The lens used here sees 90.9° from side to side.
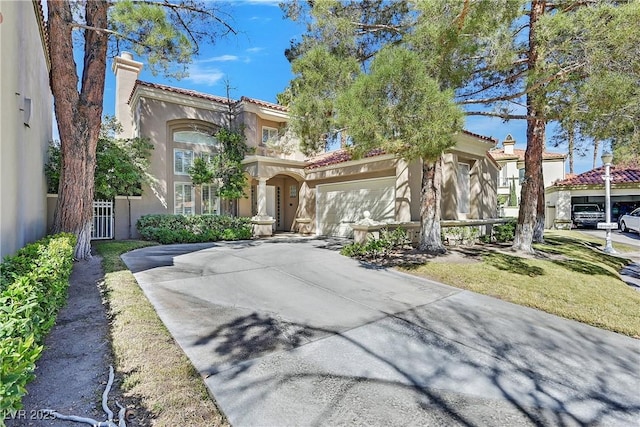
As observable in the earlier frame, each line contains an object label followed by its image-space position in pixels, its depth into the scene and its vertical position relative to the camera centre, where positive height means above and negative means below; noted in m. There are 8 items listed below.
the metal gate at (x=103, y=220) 13.16 -0.41
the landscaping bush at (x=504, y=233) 13.83 -1.08
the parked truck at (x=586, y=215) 22.42 -0.48
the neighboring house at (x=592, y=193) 21.56 +1.10
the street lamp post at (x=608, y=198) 11.92 +0.40
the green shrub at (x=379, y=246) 9.78 -1.18
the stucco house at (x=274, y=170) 12.92 +1.82
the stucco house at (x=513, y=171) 28.48 +3.47
